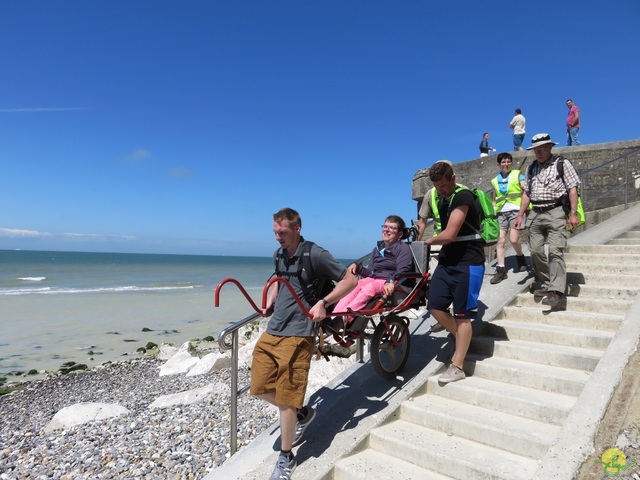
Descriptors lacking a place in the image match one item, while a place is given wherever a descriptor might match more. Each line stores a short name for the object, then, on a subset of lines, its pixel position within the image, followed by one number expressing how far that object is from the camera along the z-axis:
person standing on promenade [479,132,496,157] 13.76
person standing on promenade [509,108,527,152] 12.42
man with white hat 4.30
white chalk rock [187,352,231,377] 8.60
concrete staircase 2.72
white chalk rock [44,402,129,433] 5.80
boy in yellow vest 5.69
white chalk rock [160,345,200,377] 9.16
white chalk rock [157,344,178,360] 11.13
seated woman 3.77
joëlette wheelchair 3.55
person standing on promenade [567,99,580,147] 11.77
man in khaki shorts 2.89
